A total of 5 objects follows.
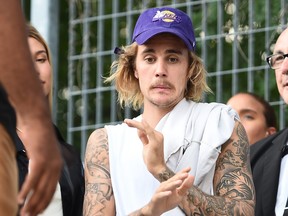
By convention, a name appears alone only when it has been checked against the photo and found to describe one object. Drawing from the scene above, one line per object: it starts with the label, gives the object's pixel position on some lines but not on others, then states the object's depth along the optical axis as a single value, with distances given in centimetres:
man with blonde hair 701
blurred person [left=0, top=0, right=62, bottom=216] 470
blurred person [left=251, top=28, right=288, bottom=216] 818
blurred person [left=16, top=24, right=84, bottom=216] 756
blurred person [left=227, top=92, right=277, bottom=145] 1050
